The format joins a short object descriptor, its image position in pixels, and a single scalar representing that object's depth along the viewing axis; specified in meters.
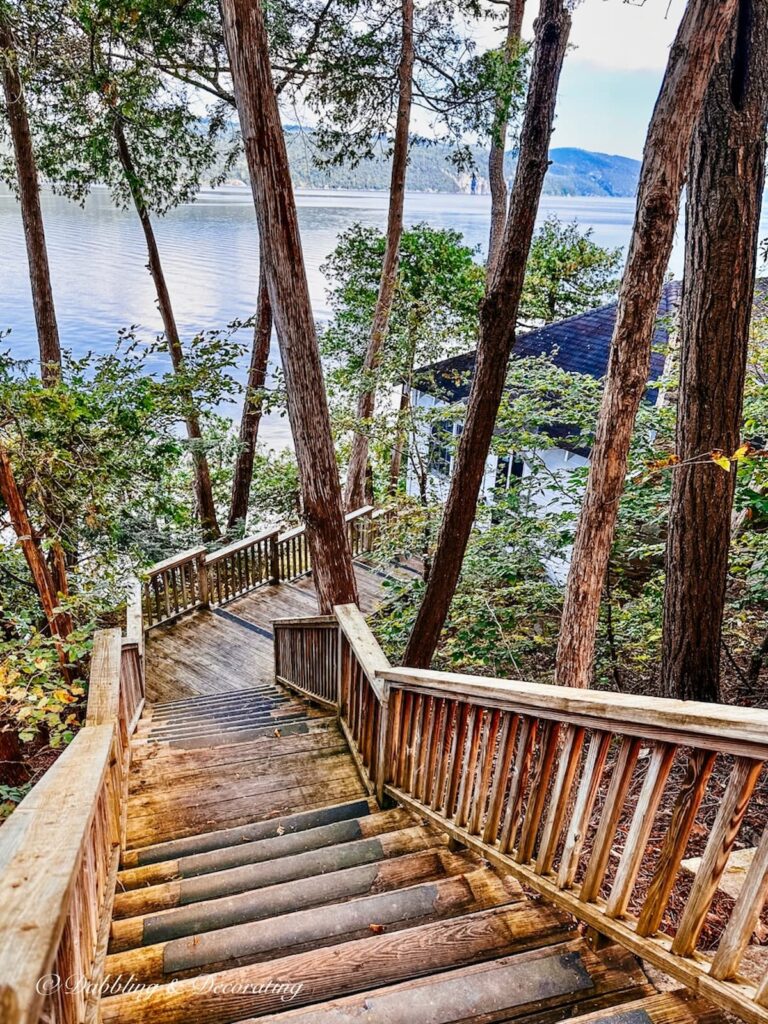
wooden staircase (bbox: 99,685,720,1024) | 1.70
